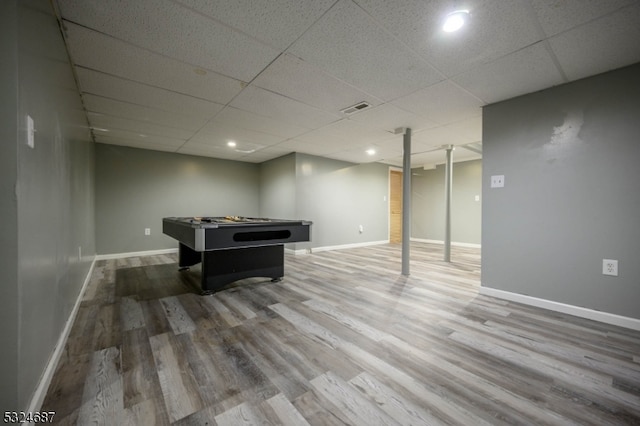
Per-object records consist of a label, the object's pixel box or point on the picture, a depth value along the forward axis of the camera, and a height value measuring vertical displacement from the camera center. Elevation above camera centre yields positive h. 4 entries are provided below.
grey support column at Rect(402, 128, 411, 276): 3.51 +0.14
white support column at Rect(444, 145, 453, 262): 4.45 +0.08
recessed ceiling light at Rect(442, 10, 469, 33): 1.44 +1.14
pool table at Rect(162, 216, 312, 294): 2.30 -0.34
